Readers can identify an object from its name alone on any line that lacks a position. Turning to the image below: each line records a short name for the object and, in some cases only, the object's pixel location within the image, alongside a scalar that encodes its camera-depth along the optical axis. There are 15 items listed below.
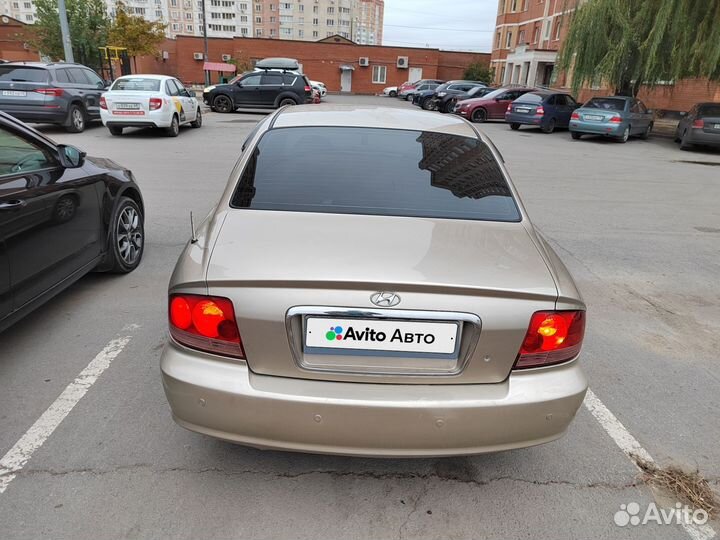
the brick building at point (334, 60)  49.69
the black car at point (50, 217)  3.12
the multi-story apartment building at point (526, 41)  42.25
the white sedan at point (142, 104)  13.02
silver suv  12.48
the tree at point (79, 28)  30.50
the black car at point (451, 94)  25.73
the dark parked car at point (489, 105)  22.86
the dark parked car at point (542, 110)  19.80
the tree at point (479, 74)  49.25
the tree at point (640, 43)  16.88
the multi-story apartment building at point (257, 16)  107.06
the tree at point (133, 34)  31.83
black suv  21.03
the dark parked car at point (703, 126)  16.02
